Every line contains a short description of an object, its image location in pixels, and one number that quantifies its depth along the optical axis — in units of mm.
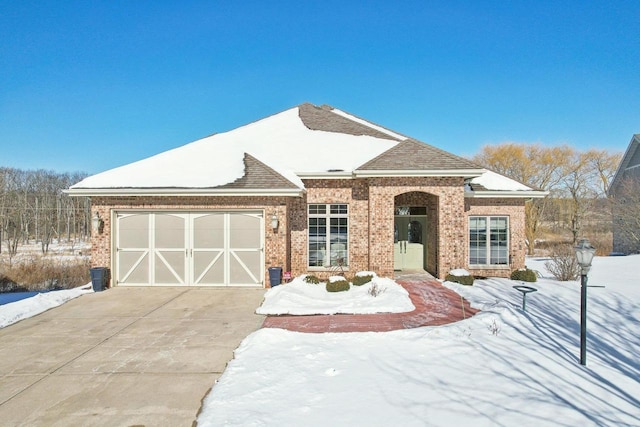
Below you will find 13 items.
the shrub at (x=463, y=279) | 10102
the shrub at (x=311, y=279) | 10180
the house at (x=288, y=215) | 10445
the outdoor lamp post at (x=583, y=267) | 4902
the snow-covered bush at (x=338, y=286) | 9344
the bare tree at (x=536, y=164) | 31734
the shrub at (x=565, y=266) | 10836
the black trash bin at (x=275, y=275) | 10109
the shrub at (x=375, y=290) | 8645
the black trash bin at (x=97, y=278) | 10148
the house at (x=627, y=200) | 21703
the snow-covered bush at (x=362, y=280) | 9805
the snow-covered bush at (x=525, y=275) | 10672
